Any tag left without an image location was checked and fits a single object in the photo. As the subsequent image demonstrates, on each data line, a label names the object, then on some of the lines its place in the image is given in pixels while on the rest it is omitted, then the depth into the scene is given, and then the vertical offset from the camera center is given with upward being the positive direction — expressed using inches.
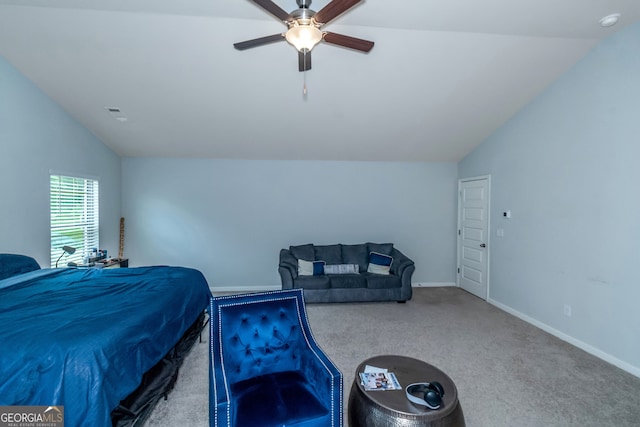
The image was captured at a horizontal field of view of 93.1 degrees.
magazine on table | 72.3 -41.3
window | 159.6 -2.4
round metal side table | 63.0 -41.8
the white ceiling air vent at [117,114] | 161.5 +53.8
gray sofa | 187.5 -44.0
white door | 199.5 -15.4
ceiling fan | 71.0 +48.5
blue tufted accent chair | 62.8 -38.2
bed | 63.0 -30.6
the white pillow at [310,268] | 197.5 -36.2
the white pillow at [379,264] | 203.0 -34.2
